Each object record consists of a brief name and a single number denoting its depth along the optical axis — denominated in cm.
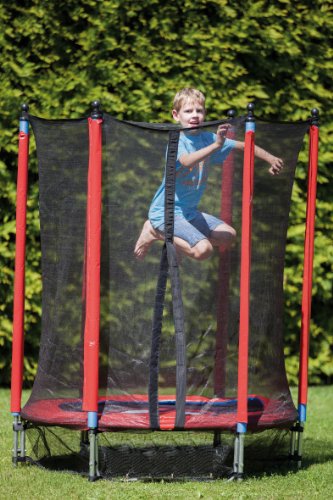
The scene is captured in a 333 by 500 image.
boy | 968
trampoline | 956
